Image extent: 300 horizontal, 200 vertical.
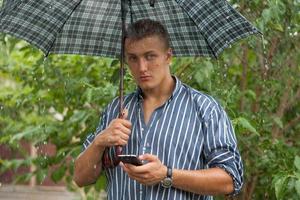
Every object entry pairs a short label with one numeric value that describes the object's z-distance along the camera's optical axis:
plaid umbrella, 3.78
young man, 3.38
